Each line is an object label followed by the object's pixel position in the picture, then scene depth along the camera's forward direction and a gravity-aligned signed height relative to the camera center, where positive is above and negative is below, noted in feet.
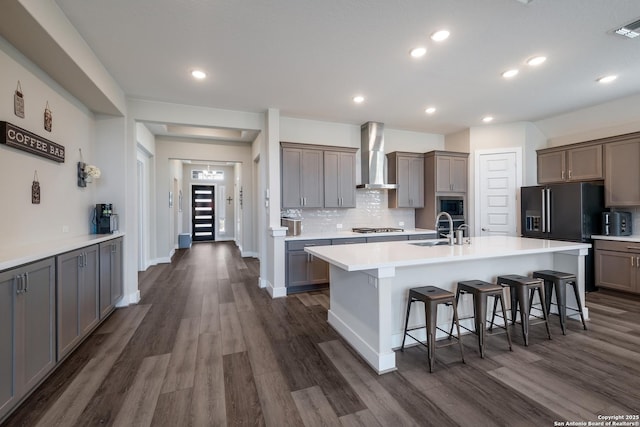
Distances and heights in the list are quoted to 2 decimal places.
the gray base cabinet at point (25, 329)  5.48 -2.38
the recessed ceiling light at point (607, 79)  11.42 +5.39
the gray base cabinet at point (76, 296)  7.39 -2.28
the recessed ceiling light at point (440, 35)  8.22 +5.19
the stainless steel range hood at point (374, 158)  16.96 +3.37
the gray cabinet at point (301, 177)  14.98 +1.99
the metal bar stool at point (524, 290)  8.70 -2.37
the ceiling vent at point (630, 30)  7.99 +5.20
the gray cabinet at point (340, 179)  15.87 +2.00
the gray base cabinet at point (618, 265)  12.64 -2.38
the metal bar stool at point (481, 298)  8.03 -2.39
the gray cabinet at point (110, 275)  10.07 -2.23
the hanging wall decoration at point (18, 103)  7.61 +3.03
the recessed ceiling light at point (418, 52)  9.07 +5.22
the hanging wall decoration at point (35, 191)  8.35 +0.74
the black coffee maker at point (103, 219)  11.35 -0.14
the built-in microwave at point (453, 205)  17.71 +0.55
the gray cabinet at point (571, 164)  14.25 +2.61
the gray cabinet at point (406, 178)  17.58 +2.21
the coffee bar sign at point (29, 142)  7.07 +2.04
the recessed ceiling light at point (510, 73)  10.75 +5.31
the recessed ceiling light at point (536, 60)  9.79 +5.29
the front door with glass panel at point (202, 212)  34.94 +0.38
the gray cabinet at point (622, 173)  12.94 +1.86
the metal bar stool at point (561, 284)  9.45 -2.39
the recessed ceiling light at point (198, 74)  10.48 +5.20
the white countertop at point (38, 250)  5.72 -0.83
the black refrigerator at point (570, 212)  13.80 +0.06
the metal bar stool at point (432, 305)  7.36 -2.38
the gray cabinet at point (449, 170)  17.34 +2.66
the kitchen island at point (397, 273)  7.39 -1.90
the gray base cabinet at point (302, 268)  14.21 -2.66
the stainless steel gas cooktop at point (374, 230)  16.61 -0.91
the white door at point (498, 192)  16.99 +1.28
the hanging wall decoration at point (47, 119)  8.87 +3.01
